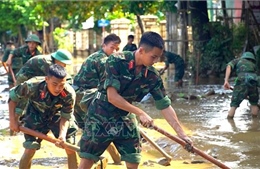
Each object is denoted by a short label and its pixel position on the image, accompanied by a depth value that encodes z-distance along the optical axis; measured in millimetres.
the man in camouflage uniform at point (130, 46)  16953
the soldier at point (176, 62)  17375
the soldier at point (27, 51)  11289
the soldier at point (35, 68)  8670
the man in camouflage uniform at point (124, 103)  5551
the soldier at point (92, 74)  7836
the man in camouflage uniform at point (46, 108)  6515
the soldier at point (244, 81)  11227
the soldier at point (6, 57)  14297
